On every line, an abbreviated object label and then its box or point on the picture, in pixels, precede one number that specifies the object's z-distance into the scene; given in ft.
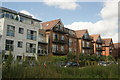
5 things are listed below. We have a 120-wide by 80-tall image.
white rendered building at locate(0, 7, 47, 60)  81.05
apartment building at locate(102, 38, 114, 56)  189.67
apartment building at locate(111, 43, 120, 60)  127.79
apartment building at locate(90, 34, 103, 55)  176.91
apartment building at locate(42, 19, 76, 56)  118.14
